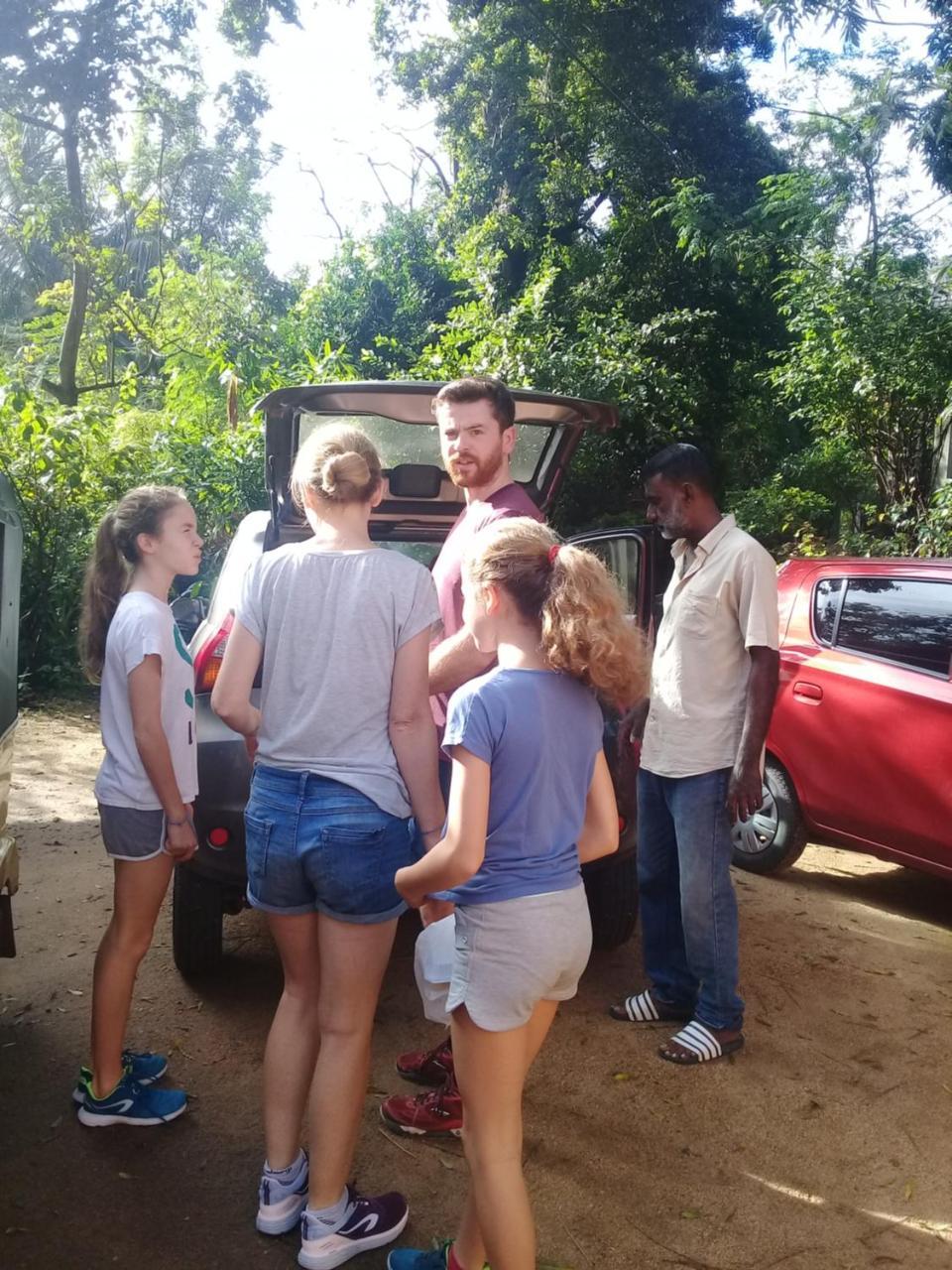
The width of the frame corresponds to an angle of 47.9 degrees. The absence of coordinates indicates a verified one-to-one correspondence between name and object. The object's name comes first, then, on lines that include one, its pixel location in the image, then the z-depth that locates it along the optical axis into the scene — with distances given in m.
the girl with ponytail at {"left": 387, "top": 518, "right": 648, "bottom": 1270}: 2.03
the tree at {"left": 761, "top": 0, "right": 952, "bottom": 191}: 14.23
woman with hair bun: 2.35
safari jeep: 3.50
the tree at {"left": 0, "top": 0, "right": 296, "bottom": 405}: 16.77
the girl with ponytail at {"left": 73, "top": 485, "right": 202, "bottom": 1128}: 2.84
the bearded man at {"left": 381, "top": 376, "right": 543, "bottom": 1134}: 2.88
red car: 4.70
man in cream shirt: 3.41
